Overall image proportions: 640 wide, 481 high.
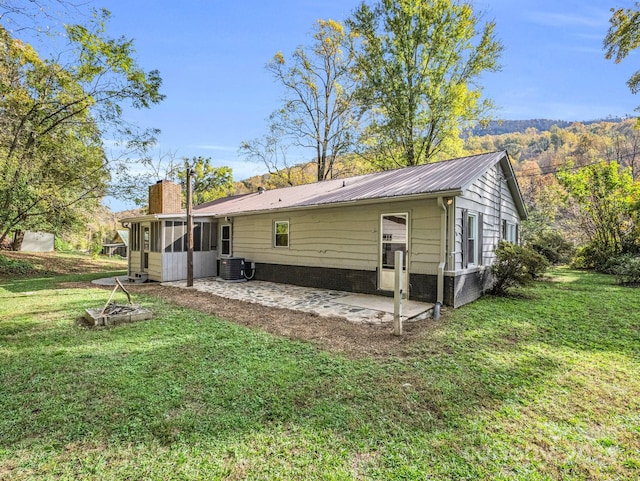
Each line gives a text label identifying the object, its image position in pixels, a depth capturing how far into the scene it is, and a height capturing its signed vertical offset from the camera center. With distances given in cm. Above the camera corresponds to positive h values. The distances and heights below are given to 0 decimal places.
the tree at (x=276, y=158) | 2289 +611
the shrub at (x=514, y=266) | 766 -60
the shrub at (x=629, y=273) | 977 -92
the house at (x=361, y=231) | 707 +25
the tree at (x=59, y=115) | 1004 +430
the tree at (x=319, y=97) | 2134 +1008
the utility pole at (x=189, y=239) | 927 -3
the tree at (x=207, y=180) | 2862 +543
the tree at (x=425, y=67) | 1706 +979
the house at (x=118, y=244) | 3173 -78
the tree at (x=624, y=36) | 867 +587
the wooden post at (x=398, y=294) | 487 -82
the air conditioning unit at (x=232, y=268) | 1101 -105
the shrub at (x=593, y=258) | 1352 -68
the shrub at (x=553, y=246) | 1245 -14
